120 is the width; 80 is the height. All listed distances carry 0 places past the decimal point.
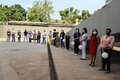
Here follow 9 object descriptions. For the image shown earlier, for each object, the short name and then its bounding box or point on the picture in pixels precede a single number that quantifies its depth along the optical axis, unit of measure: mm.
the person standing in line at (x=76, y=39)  4972
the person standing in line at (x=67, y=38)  6387
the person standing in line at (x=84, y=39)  4327
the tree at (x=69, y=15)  23374
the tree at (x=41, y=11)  21705
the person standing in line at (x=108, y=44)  3074
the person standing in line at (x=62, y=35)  7251
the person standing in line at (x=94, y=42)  3577
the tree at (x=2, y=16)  18750
